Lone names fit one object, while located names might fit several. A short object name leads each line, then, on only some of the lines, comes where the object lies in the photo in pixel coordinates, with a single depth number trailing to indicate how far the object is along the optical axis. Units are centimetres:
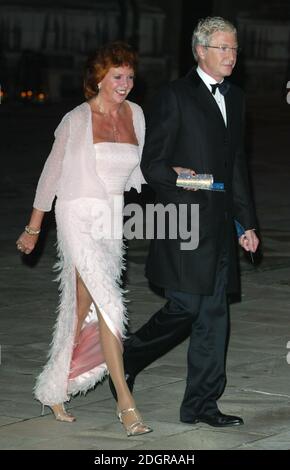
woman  657
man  650
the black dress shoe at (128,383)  668
